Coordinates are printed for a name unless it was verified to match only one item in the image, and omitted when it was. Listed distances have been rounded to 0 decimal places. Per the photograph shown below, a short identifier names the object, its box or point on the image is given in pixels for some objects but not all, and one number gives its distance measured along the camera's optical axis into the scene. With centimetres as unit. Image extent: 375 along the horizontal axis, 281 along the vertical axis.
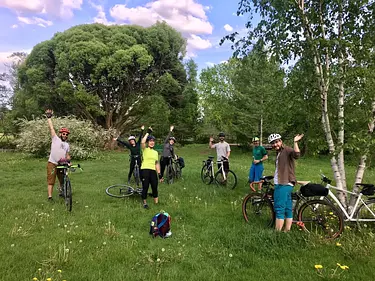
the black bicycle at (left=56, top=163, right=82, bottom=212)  732
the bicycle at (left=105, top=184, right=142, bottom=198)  869
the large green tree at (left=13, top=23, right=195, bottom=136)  2581
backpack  558
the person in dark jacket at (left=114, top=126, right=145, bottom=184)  1046
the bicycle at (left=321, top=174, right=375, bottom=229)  567
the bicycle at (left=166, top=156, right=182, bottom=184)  1128
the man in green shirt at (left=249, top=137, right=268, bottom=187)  915
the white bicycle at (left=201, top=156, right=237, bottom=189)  1029
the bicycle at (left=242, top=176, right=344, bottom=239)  546
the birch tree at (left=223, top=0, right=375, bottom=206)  642
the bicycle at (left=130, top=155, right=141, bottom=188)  1048
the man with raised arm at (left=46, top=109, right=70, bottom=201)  814
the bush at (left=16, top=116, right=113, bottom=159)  2047
